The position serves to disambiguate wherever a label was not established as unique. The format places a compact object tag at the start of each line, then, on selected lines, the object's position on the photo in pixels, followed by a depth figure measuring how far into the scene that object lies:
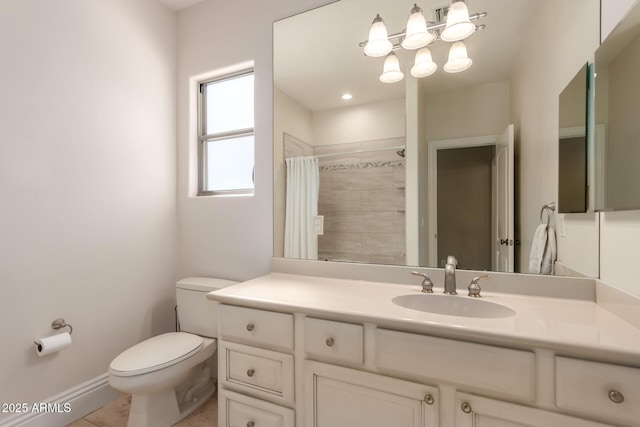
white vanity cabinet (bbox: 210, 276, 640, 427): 0.79
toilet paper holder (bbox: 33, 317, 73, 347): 1.57
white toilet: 1.42
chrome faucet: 1.30
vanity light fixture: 1.33
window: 2.11
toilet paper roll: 1.47
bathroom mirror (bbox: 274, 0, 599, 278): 1.33
